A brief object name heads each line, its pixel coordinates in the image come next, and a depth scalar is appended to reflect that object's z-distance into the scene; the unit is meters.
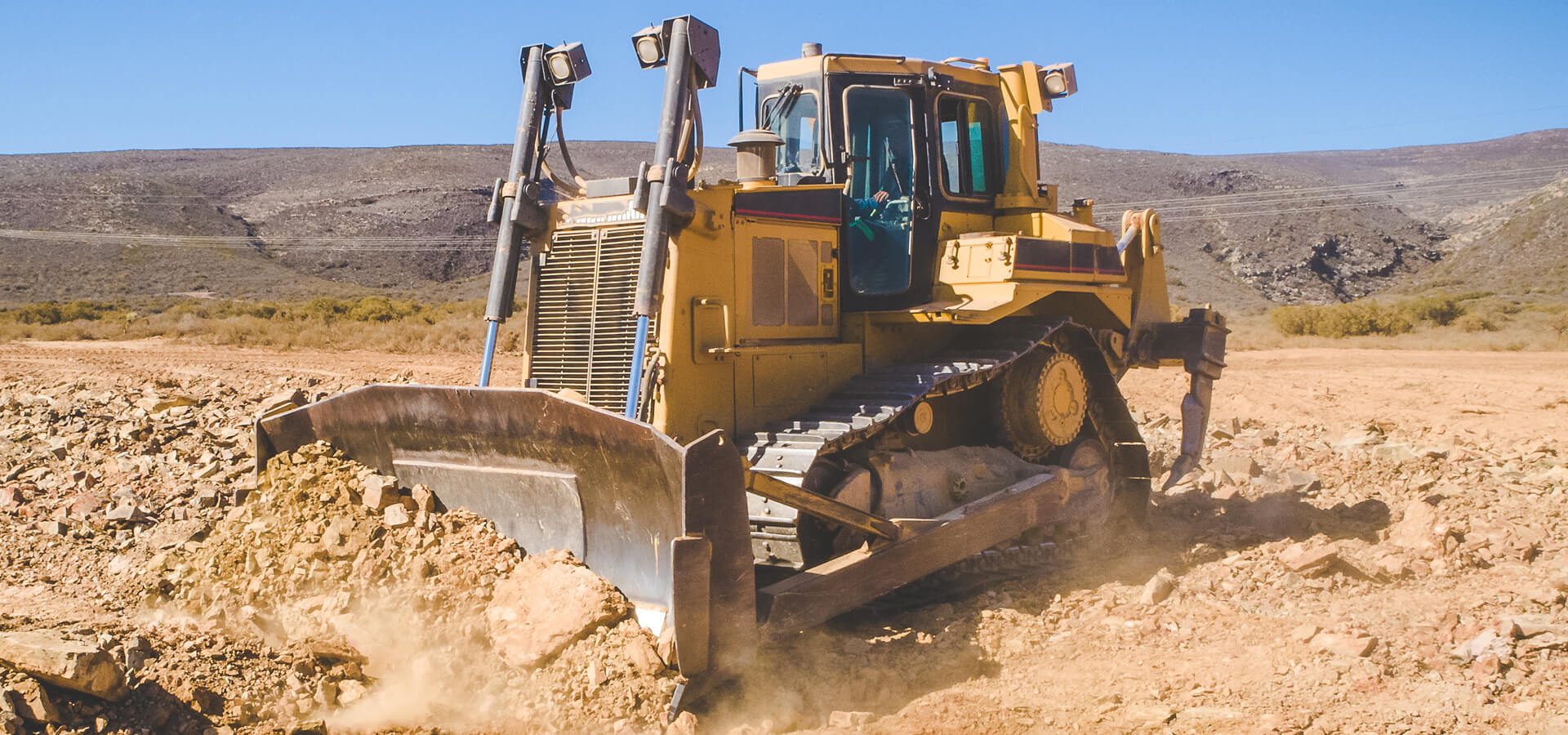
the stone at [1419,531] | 7.57
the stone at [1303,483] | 9.59
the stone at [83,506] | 8.54
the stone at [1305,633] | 5.98
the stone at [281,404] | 7.00
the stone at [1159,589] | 6.78
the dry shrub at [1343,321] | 26.44
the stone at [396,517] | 6.05
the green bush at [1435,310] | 28.00
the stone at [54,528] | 8.20
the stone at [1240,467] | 10.12
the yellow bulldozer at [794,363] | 5.54
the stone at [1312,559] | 7.14
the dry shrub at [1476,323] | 26.20
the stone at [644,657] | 5.10
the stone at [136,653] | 5.31
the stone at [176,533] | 7.74
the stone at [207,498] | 8.47
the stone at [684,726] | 4.91
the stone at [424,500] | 6.20
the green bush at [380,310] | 31.84
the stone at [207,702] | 5.08
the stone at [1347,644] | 5.66
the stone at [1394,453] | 10.39
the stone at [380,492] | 6.21
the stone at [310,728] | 4.90
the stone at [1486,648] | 5.50
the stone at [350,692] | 5.32
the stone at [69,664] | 4.67
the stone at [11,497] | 8.73
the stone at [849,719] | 5.16
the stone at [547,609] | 5.28
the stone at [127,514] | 8.34
